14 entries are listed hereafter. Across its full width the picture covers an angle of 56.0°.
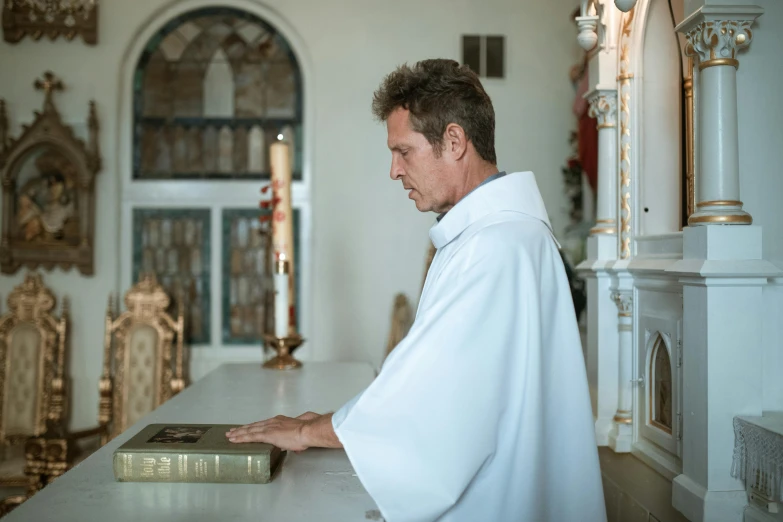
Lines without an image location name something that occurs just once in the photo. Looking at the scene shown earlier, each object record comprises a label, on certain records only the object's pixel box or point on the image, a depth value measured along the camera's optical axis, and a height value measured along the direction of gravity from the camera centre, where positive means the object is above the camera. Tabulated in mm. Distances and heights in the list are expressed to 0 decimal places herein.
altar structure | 2689 +111
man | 1353 -207
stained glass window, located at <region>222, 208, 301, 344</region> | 5719 -79
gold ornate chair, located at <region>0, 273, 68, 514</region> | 5117 -683
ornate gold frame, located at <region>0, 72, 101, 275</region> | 5426 +703
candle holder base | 3320 -368
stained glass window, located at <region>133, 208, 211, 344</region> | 5688 +113
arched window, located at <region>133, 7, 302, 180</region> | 5746 +1342
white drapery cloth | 2441 -631
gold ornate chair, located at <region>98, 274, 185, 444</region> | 5094 -540
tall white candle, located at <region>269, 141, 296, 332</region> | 3279 +286
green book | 1526 -405
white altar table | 1355 -450
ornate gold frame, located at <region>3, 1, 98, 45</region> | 5465 +1809
